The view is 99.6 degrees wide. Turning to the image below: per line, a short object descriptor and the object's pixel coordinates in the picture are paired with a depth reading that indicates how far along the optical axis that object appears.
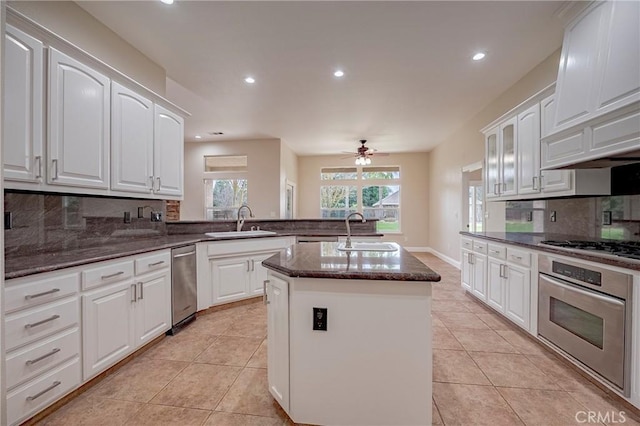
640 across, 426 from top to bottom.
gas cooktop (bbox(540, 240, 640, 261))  1.74
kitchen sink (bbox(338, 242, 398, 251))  2.15
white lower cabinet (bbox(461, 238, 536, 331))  2.52
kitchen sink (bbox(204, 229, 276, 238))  3.43
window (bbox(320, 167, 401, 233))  8.18
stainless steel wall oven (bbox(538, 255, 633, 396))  1.64
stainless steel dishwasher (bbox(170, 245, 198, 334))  2.66
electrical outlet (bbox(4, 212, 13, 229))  1.80
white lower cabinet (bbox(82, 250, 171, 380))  1.80
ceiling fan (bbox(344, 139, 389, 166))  6.20
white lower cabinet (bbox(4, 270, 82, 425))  1.39
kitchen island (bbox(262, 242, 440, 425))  1.38
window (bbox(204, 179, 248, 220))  6.77
